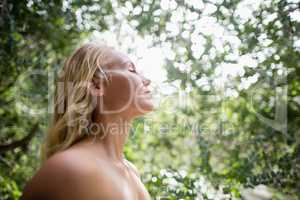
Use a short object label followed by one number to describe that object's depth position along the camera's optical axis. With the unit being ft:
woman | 4.08
